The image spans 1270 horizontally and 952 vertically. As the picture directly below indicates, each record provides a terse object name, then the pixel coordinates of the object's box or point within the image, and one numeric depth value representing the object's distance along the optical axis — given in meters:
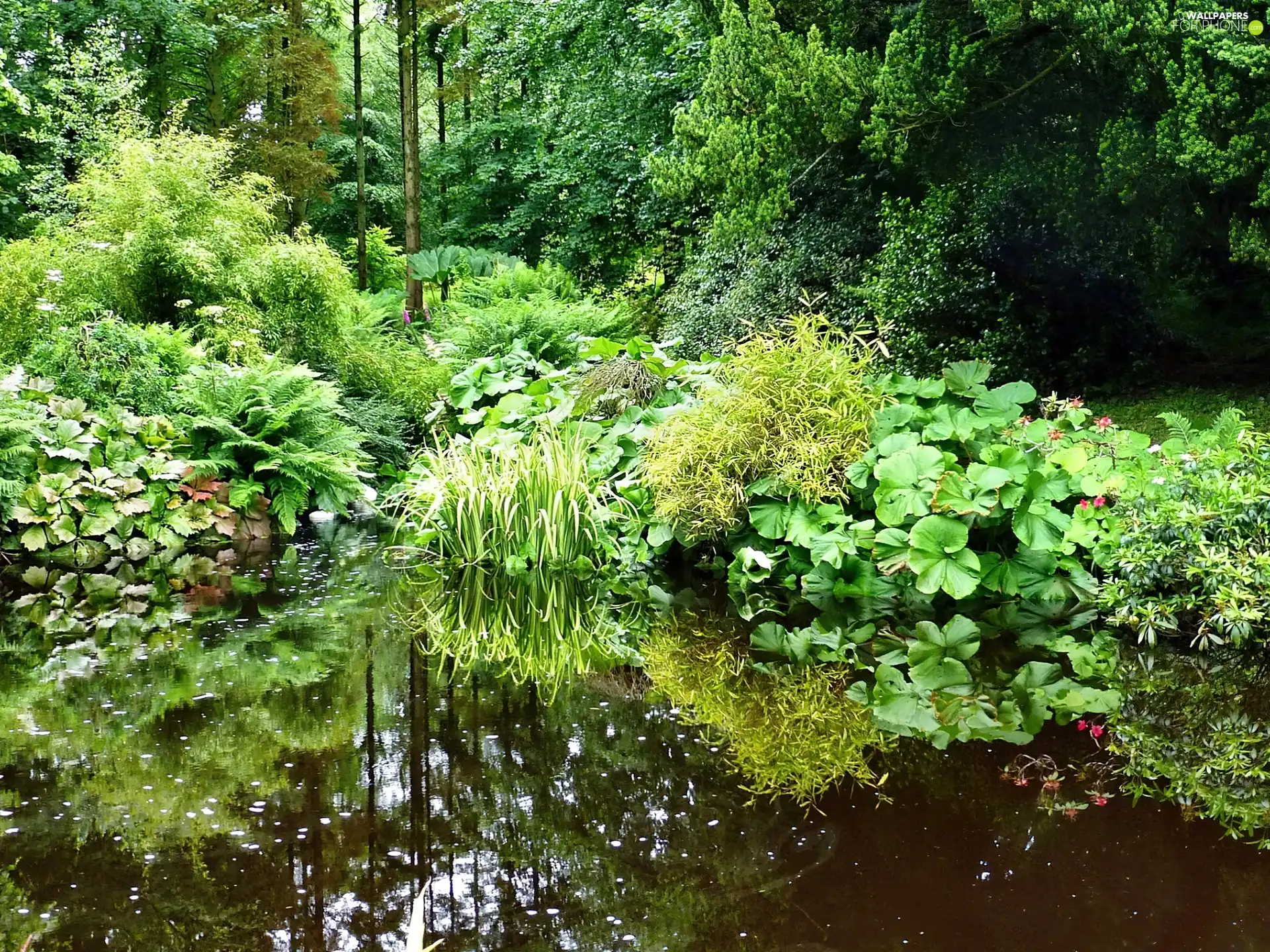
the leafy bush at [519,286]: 12.97
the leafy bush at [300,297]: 9.23
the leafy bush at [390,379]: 9.99
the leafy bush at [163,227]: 8.77
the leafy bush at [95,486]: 6.65
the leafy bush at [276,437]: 7.76
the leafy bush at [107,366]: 7.49
